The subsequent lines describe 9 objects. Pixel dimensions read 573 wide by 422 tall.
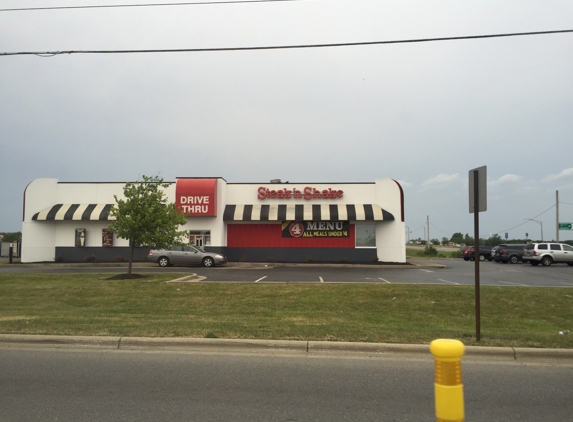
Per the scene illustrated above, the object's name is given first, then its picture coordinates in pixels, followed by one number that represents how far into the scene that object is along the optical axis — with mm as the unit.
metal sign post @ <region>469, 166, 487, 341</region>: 8039
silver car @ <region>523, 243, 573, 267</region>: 32719
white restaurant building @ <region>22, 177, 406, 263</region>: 32406
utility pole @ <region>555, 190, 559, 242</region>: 51750
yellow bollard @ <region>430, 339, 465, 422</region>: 2932
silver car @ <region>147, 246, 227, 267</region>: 28344
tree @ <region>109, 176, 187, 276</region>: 19219
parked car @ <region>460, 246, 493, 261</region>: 41469
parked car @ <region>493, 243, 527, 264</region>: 36656
